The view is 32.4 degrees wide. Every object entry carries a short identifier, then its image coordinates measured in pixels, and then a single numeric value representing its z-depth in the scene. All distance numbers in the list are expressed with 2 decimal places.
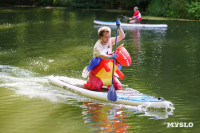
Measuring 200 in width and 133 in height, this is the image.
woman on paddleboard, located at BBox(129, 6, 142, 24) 21.05
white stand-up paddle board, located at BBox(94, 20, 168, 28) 20.42
